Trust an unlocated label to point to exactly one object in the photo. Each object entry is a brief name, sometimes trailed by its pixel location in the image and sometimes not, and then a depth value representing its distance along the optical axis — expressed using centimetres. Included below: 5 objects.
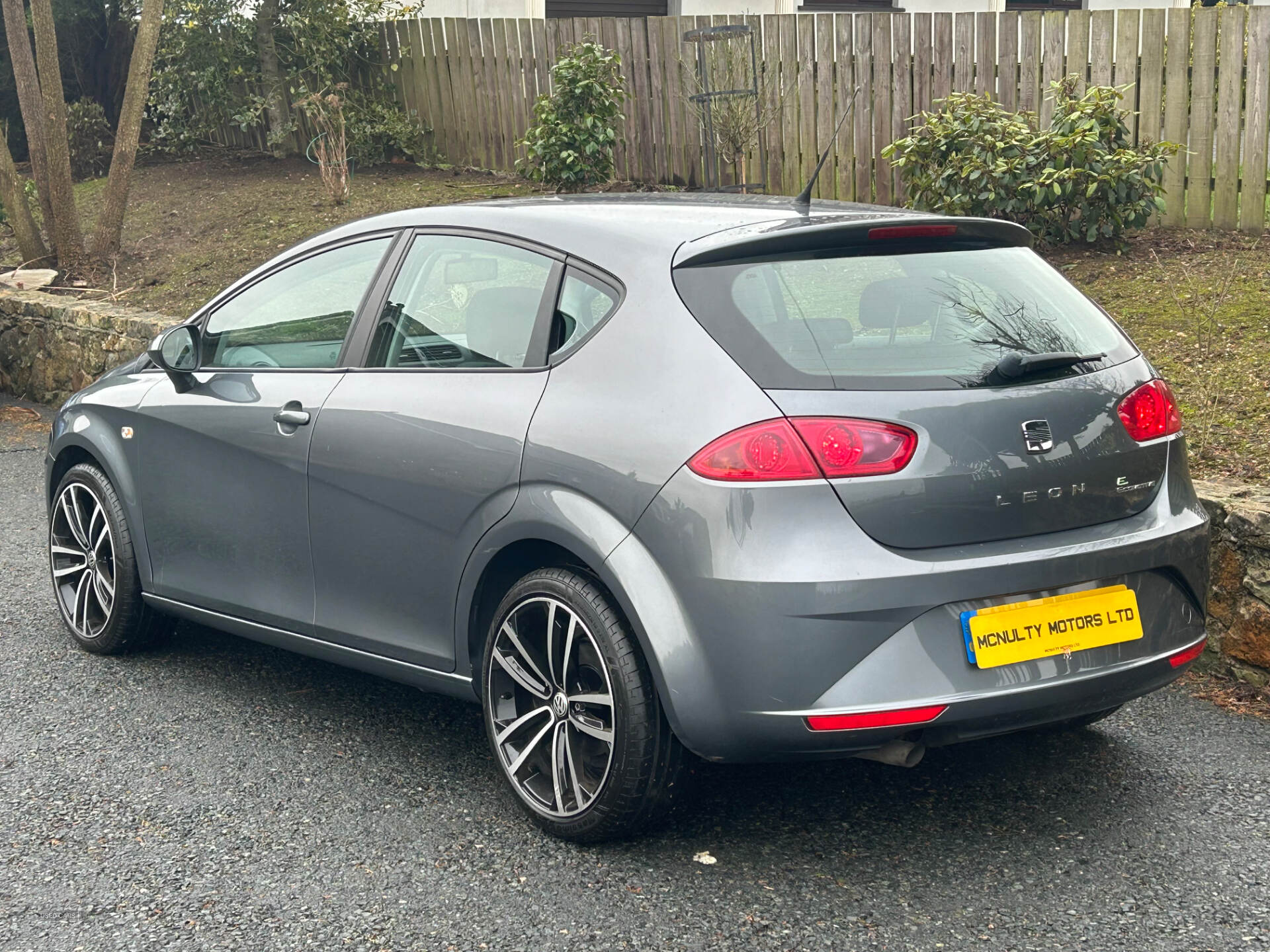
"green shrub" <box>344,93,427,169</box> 1491
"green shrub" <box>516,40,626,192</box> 1162
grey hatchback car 308
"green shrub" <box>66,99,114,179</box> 1683
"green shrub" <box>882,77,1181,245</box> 837
